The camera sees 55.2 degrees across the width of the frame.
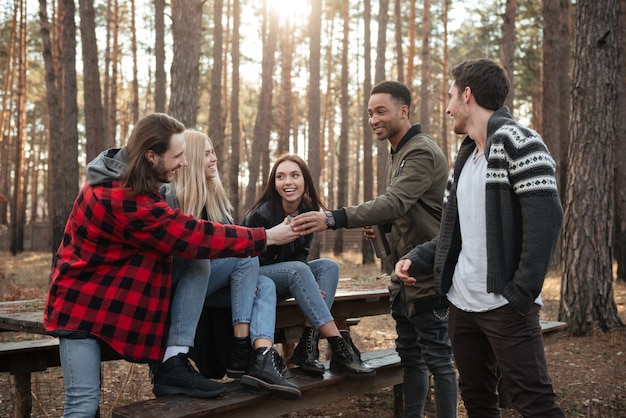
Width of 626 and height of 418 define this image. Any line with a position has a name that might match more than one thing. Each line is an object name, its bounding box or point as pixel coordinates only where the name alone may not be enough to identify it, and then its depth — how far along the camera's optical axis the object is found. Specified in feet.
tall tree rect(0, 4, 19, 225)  79.25
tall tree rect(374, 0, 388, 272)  54.39
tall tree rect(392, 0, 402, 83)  67.62
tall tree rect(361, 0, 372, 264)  64.13
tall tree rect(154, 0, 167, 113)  56.80
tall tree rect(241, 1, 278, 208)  59.57
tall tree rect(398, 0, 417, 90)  76.74
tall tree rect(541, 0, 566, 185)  43.60
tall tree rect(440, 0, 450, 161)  85.79
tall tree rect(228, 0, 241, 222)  66.90
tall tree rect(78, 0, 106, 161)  46.62
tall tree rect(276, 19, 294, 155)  67.56
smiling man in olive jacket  11.87
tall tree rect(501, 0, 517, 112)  45.73
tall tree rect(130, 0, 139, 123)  84.79
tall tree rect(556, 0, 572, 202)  49.39
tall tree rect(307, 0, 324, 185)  54.03
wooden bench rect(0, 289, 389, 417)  12.04
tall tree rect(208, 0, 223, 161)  60.18
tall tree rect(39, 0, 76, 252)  45.44
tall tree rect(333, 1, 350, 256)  71.97
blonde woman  10.73
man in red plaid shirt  9.49
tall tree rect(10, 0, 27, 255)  76.95
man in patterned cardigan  8.30
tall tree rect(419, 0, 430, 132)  68.23
